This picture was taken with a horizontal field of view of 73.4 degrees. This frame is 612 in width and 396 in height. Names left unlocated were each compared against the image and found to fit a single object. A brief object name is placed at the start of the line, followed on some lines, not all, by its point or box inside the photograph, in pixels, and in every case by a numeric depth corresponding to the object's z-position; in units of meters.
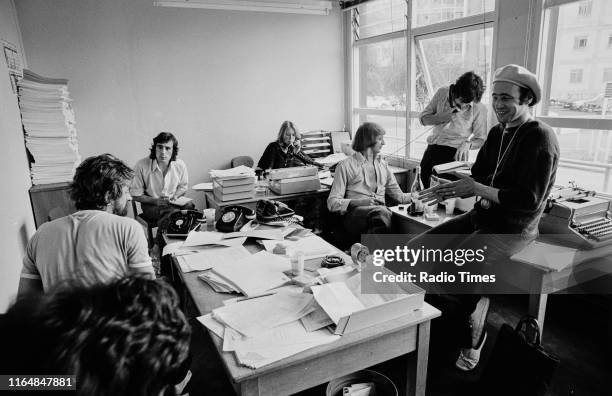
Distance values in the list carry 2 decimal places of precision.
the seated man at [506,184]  1.96
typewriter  2.38
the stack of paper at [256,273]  1.73
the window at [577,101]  2.91
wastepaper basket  1.72
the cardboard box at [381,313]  1.39
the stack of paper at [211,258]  1.96
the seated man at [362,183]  3.08
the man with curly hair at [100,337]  0.57
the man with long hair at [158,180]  3.52
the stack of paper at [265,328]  1.29
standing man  3.47
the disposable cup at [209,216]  2.60
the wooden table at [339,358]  1.25
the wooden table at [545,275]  2.07
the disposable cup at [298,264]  1.84
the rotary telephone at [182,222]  2.42
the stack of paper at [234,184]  3.19
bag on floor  1.59
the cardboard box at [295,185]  3.40
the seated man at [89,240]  1.57
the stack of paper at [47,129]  3.34
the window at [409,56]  3.85
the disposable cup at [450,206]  2.93
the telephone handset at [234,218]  2.45
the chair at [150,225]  3.67
